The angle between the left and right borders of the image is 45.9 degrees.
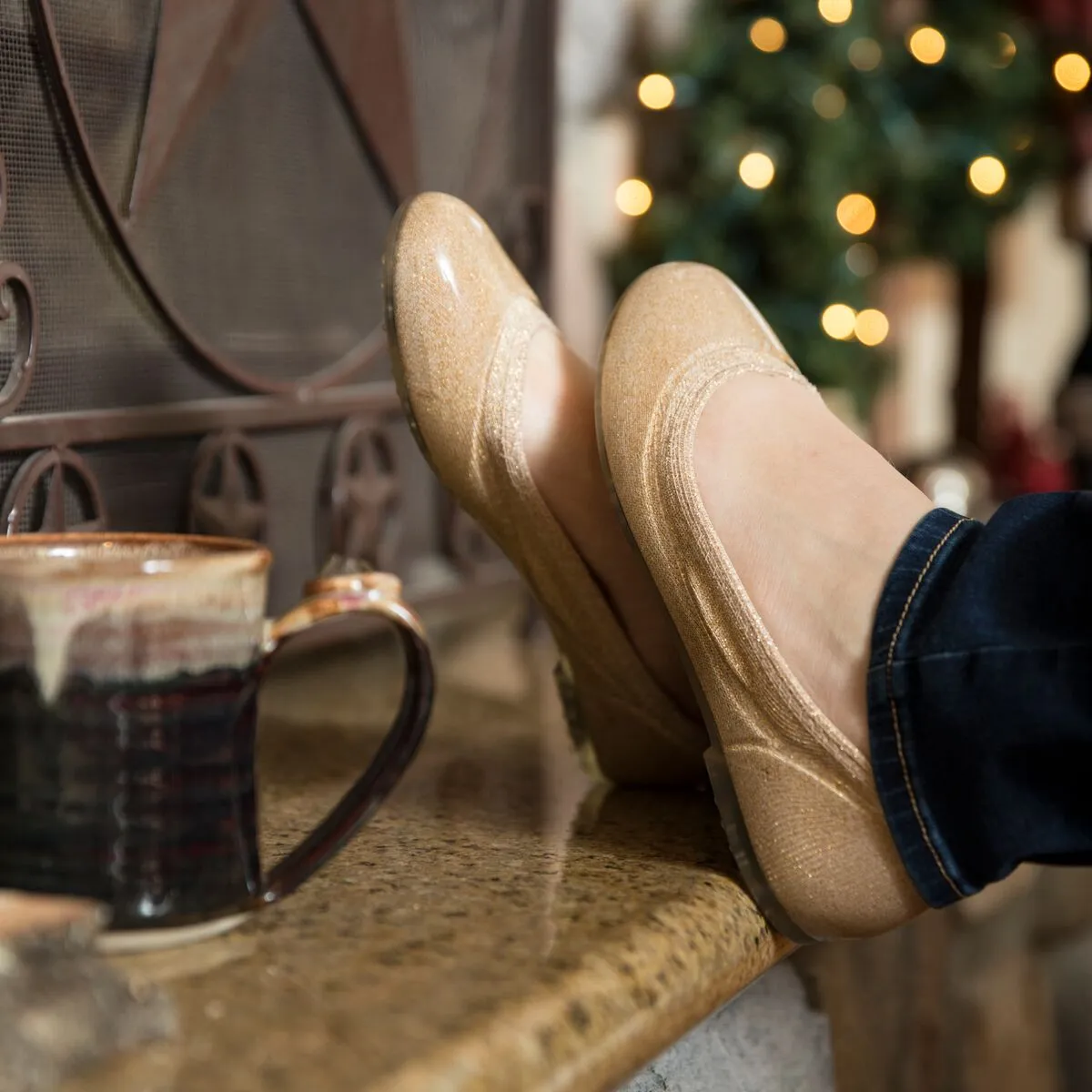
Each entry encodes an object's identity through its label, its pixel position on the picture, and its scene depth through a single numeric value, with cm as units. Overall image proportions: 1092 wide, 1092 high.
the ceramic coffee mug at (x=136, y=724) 42
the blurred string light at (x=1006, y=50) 203
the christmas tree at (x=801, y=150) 172
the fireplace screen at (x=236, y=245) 73
